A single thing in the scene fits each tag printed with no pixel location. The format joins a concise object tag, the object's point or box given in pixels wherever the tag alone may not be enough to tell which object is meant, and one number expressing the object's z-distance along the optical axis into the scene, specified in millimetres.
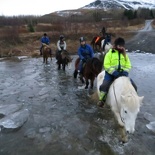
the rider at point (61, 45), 13250
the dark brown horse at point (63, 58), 12766
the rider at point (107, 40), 17797
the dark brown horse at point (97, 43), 20320
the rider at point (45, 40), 16250
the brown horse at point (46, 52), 15141
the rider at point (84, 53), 9086
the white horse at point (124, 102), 4301
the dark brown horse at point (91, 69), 8242
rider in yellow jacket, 5414
